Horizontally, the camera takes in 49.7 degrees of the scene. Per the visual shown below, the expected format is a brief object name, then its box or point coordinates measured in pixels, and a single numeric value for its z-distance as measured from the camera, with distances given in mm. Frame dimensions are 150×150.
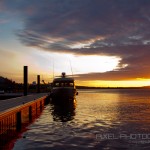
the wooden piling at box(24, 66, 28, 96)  22216
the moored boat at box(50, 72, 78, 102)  25696
